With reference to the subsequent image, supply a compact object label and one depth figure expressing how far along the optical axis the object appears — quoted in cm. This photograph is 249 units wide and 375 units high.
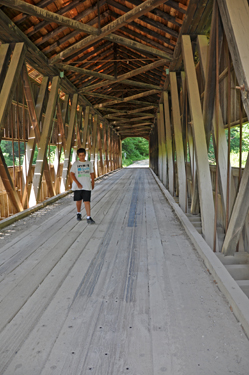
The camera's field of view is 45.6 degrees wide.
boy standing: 444
